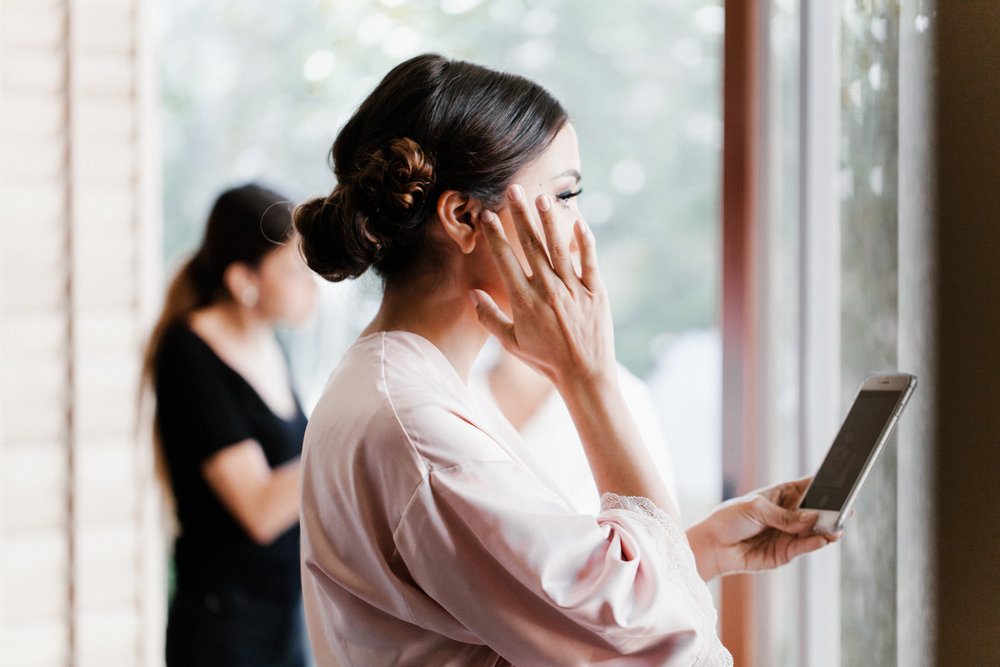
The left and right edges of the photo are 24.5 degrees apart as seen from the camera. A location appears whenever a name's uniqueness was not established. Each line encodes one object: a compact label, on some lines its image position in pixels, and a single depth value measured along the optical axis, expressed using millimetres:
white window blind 2752
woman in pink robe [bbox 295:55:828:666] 1730
